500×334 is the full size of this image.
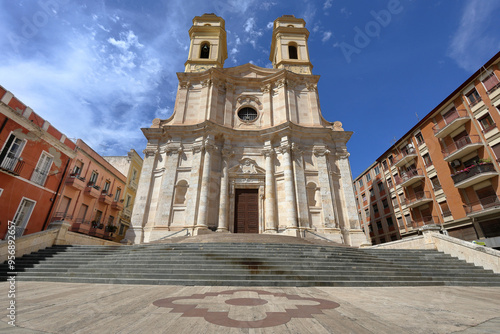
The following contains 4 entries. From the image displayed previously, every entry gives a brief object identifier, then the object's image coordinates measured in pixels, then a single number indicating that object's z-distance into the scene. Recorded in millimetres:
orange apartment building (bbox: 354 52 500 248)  16156
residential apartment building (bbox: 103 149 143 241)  24500
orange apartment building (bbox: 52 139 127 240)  17375
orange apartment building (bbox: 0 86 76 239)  12109
